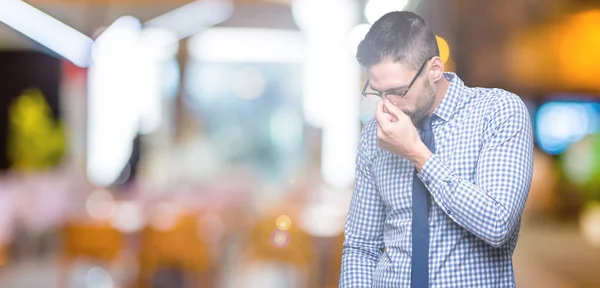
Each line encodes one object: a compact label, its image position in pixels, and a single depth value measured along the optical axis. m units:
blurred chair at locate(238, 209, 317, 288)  9.00
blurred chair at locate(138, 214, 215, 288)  9.47
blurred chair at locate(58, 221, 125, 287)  9.72
